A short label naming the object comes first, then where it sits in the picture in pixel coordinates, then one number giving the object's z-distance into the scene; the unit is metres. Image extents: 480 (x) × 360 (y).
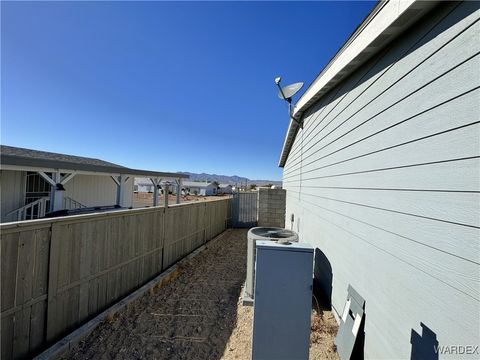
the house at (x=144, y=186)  62.32
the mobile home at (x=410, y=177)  1.38
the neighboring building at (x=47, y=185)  7.71
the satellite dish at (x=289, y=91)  5.80
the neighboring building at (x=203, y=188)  60.12
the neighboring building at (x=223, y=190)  60.60
